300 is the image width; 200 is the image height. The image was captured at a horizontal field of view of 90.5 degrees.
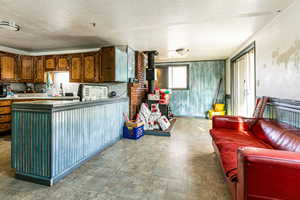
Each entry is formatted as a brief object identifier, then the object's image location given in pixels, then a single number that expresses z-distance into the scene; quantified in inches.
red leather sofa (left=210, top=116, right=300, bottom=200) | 39.4
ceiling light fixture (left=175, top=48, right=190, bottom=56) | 177.5
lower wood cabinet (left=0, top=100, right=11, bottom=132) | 146.5
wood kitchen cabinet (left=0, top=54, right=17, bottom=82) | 165.2
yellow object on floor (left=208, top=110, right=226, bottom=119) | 228.4
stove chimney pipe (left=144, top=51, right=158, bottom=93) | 191.5
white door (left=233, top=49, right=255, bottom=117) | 159.2
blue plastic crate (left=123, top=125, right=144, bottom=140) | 142.7
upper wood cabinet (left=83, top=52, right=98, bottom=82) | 168.7
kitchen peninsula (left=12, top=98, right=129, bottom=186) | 71.2
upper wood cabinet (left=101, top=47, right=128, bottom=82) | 152.0
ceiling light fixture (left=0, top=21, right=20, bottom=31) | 103.0
